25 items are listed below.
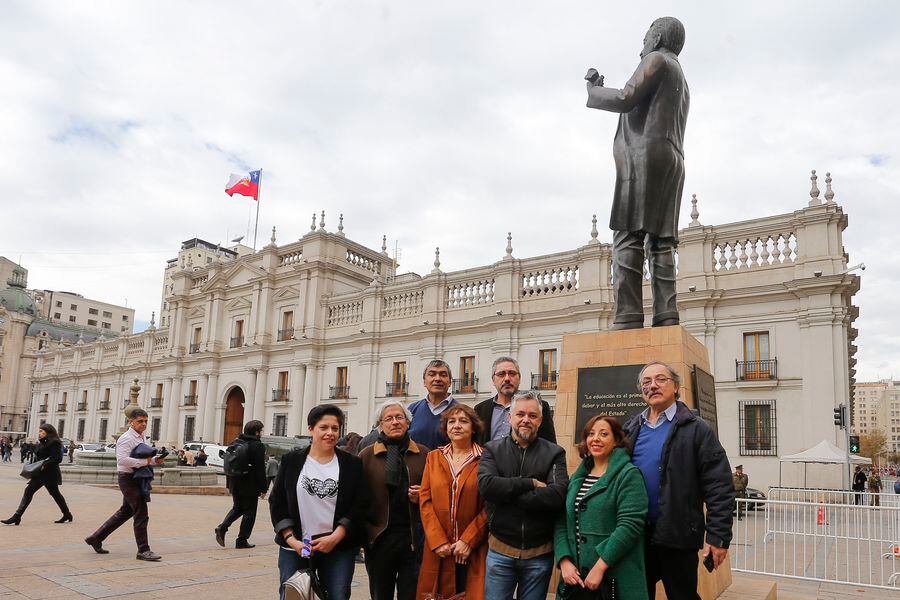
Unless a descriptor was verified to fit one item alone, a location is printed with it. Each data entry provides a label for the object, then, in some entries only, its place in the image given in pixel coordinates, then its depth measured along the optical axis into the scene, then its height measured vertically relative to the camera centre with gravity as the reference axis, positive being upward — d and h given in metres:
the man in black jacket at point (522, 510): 3.57 -0.54
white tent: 17.53 -0.88
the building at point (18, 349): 69.00 +3.97
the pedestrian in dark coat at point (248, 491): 8.17 -1.12
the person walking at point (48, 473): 9.23 -1.17
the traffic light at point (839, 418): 15.45 +0.12
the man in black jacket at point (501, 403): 4.54 +0.04
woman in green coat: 3.35 -0.54
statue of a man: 6.01 +2.21
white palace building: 20.05 +3.10
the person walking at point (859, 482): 20.54 -1.77
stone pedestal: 5.61 +0.49
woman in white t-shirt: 3.81 -0.60
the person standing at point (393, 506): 4.06 -0.61
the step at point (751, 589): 5.43 -1.43
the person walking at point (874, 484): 29.52 -2.71
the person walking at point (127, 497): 7.14 -1.09
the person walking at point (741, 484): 15.88 -1.55
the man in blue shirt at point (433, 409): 4.77 -0.02
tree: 77.97 -2.37
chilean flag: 37.94 +11.87
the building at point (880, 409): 148.38 +3.47
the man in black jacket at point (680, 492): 3.41 -0.39
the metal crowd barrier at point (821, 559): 8.01 -1.85
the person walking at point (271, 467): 12.69 -1.31
